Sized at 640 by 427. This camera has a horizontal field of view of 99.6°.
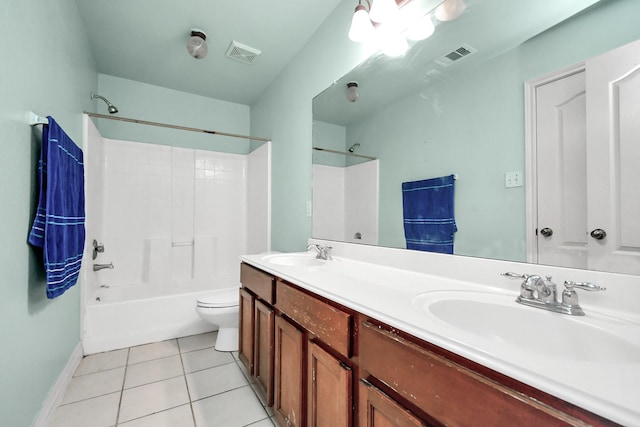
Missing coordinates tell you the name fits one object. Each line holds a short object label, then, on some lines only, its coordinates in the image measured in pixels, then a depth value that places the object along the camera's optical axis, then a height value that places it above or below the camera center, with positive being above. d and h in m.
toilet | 2.01 -0.73
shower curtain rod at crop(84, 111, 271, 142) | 2.06 +0.78
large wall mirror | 0.86 +0.47
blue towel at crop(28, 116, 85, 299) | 1.18 +0.02
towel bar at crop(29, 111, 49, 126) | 1.14 +0.42
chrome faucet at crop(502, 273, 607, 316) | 0.71 -0.22
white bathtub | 2.05 -0.83
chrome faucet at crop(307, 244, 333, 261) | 1.71 -0.23
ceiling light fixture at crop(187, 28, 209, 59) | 2.04 +1.33
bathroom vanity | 0.42 -0.30
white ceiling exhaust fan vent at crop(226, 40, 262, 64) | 2.21 +1.39
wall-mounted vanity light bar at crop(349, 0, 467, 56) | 1.20 +0.98
